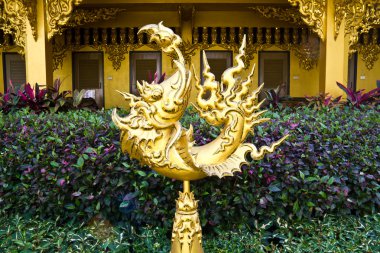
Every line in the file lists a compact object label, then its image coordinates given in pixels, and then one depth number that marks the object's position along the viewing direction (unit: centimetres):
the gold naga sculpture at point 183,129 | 148
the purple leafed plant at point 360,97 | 462
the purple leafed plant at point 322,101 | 461
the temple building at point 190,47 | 743
